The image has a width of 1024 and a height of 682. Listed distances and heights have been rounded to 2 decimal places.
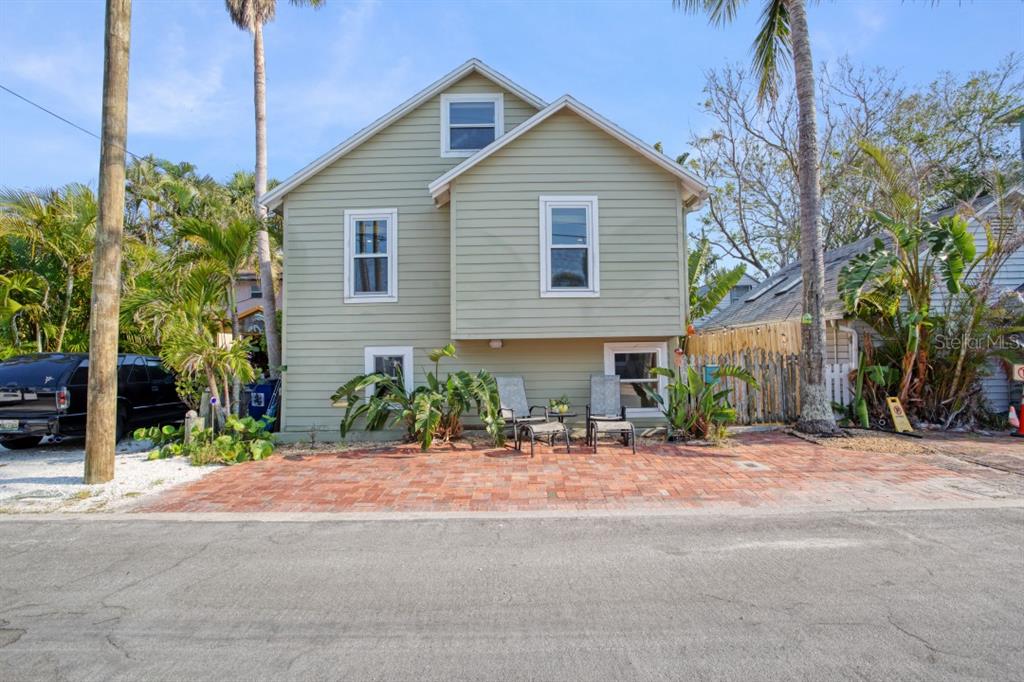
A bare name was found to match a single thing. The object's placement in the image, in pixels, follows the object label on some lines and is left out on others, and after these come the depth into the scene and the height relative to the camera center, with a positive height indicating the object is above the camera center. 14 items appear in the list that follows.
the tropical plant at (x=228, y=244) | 9.83 +1.92
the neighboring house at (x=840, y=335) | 11.88 +0.49
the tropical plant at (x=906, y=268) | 10.27 +1.64
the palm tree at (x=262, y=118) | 12.68 +5.51
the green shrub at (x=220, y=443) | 8.79 -1.35
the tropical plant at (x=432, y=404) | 9.25 -0.77
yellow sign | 10.50 -1.05
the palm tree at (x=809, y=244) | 10.23 +2.00
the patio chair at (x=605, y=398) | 10.27 -0.71
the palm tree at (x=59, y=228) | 13.29 +2.92
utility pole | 7.29 +1.24
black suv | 8.80 -0.60
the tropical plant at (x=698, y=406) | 9.62 -0.81
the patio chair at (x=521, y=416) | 9.11 -1.00
